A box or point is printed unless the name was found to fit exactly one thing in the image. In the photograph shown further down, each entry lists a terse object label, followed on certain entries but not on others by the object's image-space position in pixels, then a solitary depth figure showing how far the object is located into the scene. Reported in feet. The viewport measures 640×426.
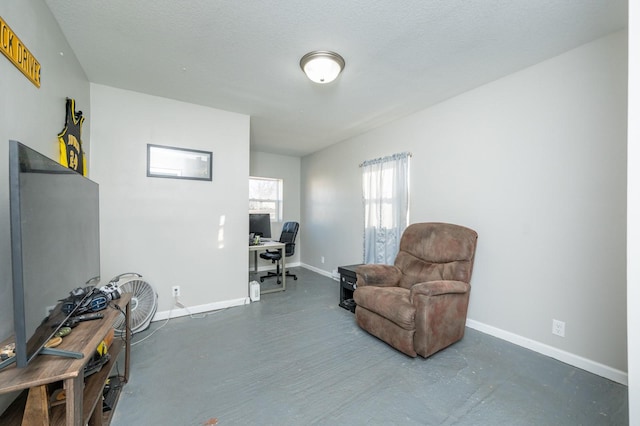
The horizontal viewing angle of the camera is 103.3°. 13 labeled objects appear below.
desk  12.61
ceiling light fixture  6.83
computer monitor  14.44
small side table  10.45
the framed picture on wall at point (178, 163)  9.55
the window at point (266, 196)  18.03
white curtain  11.36
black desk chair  15.07
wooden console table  2.79
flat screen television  2.77
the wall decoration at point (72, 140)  6.29
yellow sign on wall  3.81
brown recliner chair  6.97
